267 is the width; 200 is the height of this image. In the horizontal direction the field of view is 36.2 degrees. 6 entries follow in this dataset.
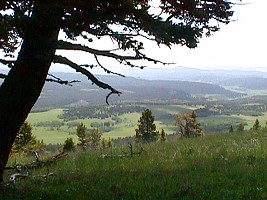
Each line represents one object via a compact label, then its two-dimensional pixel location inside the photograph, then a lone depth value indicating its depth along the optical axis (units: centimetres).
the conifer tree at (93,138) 5894
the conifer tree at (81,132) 4939
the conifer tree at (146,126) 4903
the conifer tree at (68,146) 2112
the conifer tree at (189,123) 4462
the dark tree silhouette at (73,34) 692
